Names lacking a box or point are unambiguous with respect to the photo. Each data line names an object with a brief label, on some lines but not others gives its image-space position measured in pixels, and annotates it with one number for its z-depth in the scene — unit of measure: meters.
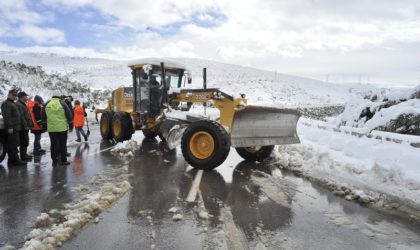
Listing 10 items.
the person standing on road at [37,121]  10.02
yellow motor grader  7.93
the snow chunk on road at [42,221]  4.57
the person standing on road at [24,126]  8.87
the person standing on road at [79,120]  12.97
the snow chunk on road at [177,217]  4.84
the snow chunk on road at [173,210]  5.15
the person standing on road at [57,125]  8.48
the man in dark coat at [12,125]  8.40
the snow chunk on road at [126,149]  9.94
